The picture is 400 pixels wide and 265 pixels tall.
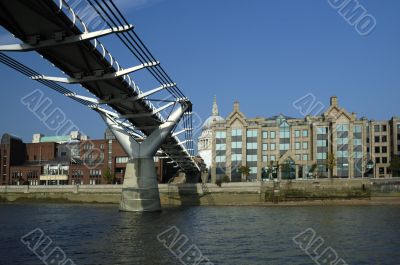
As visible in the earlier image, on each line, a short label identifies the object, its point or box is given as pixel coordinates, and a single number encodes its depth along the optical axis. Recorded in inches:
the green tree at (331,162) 4202.8
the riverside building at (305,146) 4468.5
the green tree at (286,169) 4467.0
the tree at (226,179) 4496.8
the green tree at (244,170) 4512.8
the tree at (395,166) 4271.7
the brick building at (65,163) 4938.5
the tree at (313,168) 4375.0
